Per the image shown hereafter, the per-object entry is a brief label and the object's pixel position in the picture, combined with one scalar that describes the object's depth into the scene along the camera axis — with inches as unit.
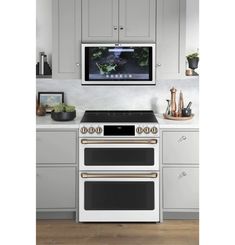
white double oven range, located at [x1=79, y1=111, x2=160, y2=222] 171.6
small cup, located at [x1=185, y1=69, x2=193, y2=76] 189.9
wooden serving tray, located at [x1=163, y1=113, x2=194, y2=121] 182.2
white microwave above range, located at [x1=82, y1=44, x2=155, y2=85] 180.4
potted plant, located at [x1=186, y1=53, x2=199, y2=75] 188.2
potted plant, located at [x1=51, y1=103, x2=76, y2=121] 178.9
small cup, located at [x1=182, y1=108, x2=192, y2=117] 185.0
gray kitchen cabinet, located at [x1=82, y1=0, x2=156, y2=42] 181.8
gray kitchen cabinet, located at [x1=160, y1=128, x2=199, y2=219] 174.1
